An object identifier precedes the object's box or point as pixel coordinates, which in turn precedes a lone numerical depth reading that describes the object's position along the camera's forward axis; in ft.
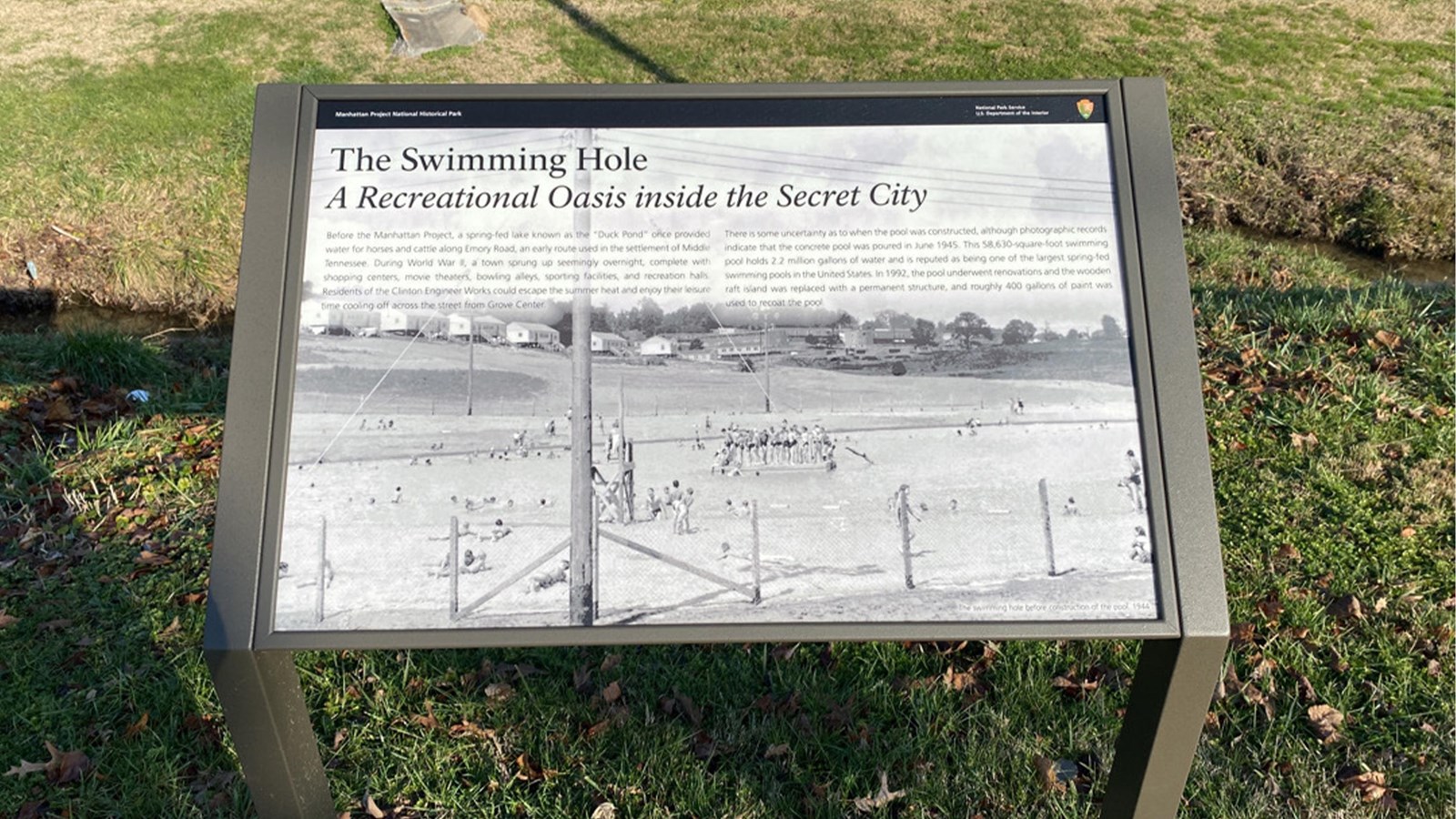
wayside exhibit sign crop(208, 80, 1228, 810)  7.75
